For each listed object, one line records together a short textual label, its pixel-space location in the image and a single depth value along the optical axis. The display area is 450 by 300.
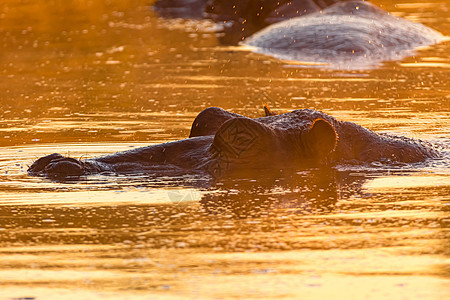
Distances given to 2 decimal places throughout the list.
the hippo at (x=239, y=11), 38.16
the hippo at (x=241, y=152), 11.94
